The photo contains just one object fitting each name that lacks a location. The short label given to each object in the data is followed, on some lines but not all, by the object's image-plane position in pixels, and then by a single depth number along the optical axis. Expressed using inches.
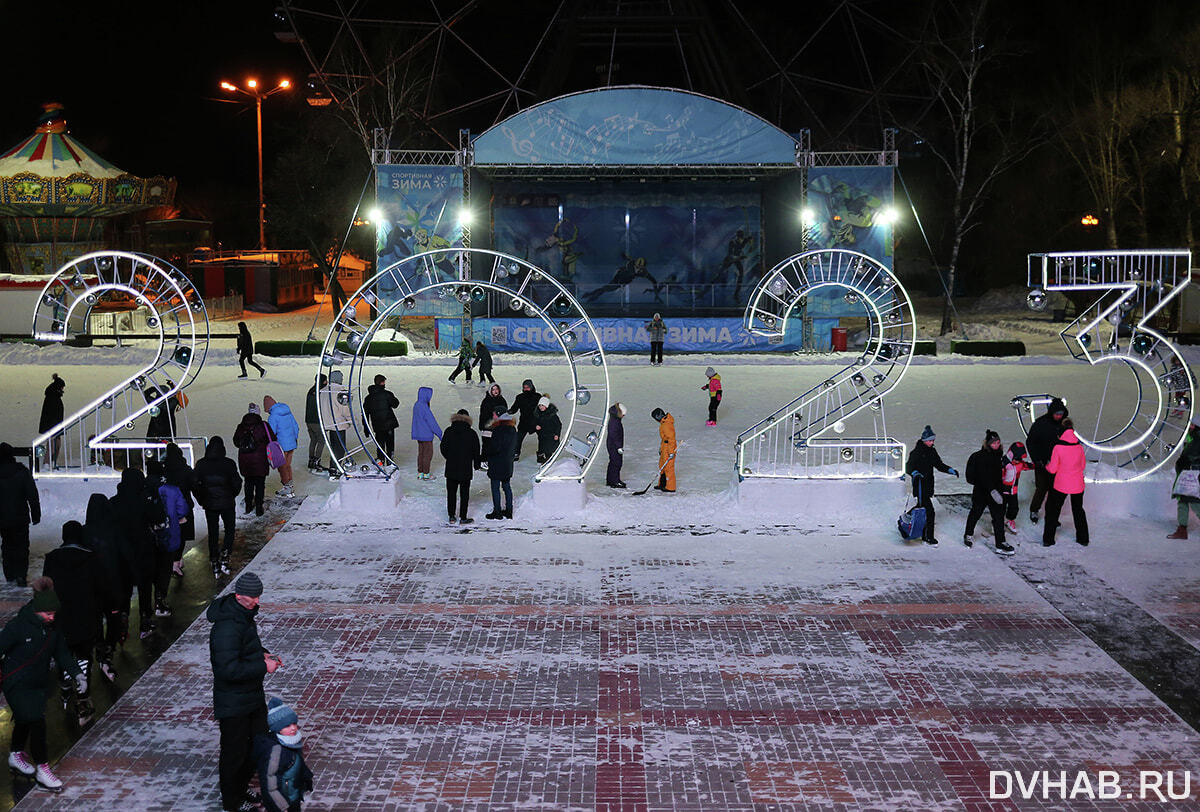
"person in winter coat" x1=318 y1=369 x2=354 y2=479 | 585.4
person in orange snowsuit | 612.7
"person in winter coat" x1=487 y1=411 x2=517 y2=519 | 557.0
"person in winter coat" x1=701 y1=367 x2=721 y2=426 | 797.2
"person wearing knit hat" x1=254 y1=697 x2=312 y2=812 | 276.5
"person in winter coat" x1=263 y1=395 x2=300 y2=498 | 624.7
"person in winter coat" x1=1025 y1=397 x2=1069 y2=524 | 547.5
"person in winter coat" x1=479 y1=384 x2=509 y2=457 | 613.2
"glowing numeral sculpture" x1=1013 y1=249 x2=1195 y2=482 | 583.8
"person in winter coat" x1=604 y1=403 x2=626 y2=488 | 621.0
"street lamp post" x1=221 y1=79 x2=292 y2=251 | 1646.2
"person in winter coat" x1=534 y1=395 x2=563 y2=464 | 641.6
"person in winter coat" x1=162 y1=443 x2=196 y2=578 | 464.4
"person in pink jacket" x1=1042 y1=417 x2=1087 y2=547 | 523.5
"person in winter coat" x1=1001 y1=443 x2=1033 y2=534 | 523.8
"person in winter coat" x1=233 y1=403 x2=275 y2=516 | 553.9
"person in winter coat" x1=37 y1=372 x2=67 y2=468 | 682.2
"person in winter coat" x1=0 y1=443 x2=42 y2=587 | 453.1
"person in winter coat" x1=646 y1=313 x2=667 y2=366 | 1190.9
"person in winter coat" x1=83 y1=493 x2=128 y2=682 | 376.2
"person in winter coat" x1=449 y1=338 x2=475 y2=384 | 1013.2
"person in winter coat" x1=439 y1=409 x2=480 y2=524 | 553.3
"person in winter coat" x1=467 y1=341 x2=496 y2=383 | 957.8
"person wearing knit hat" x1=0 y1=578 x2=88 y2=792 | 300.7
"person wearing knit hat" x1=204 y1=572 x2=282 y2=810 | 280.5
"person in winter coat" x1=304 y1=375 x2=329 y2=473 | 662.5
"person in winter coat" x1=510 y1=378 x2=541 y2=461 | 669.3
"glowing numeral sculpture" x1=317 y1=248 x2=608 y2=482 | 576.1
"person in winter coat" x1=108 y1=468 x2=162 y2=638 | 394.9
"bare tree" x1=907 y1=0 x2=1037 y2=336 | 1384.1
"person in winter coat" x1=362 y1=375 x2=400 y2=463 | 668.7
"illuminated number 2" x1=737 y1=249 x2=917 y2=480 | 589.6
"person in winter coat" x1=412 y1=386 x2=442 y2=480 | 648.4
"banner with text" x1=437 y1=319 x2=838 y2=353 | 1315.2
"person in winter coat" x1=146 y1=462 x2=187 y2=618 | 431.5
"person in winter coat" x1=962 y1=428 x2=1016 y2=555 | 511.5
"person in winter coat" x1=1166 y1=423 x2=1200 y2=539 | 526.3
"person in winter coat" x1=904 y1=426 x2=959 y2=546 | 524.1
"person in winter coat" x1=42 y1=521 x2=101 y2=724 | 343.9
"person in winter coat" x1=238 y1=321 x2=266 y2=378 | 1058.1
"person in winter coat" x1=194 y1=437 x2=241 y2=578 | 479.8
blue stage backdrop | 1507.1
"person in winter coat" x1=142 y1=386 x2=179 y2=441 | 616.1
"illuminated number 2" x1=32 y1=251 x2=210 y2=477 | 587.5
